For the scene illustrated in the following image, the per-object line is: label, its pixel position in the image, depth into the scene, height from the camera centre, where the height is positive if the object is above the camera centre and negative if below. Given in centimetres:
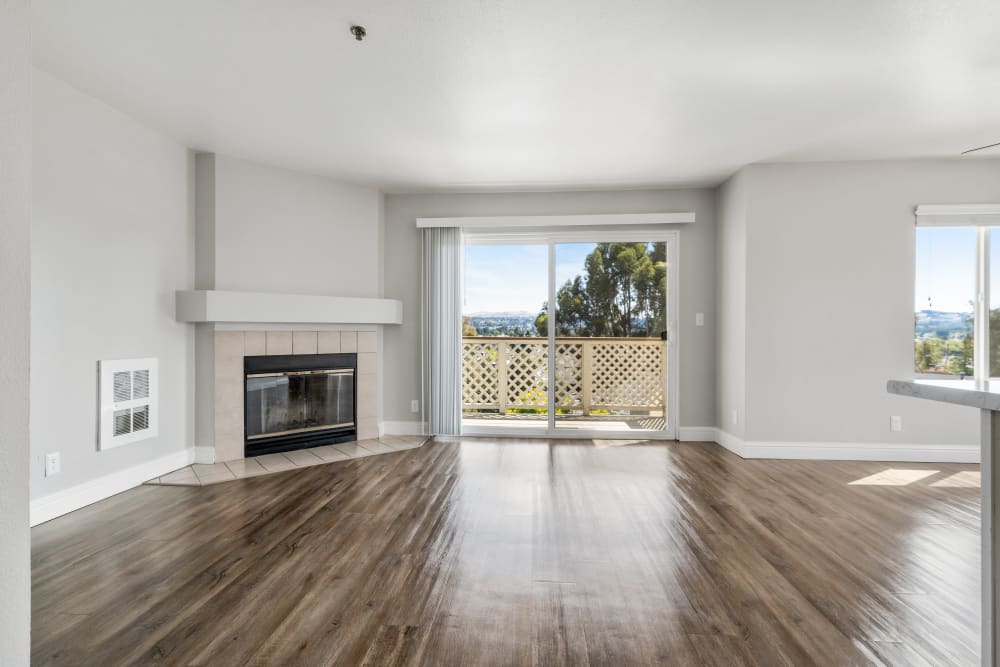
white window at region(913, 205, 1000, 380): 405 +32
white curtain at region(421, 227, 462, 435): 498 +5
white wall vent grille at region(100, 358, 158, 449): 316 -45
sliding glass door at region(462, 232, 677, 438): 500 +15
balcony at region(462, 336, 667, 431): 505 -52
